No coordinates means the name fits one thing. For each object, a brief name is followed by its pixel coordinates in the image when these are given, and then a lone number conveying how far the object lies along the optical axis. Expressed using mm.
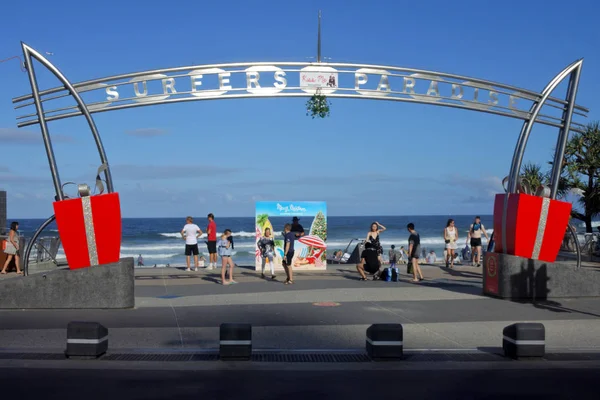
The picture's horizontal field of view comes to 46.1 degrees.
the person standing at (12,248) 19031
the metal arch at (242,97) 13791
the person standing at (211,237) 20719
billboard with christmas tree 21906
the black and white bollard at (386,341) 8789
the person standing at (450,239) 21125
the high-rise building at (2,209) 22438
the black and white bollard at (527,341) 8906
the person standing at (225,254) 16906
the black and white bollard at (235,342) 8758
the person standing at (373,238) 18125
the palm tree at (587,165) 27125
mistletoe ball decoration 14655
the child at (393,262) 18450
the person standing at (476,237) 21406
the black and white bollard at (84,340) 8805
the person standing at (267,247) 18250
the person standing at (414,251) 17672
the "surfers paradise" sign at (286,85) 14125
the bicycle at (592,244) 24506
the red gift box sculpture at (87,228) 12719
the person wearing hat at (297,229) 18456
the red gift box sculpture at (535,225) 14133
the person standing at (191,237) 20562
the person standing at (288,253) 17281
